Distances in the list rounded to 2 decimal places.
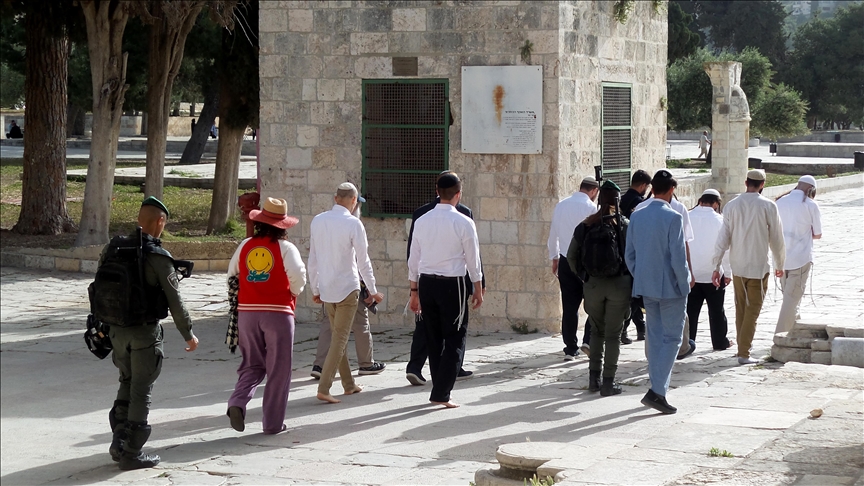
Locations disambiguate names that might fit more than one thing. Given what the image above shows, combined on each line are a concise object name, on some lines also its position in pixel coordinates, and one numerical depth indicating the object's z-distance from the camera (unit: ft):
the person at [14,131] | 171.66
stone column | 99.91
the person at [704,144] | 149.63
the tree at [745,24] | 221.46
